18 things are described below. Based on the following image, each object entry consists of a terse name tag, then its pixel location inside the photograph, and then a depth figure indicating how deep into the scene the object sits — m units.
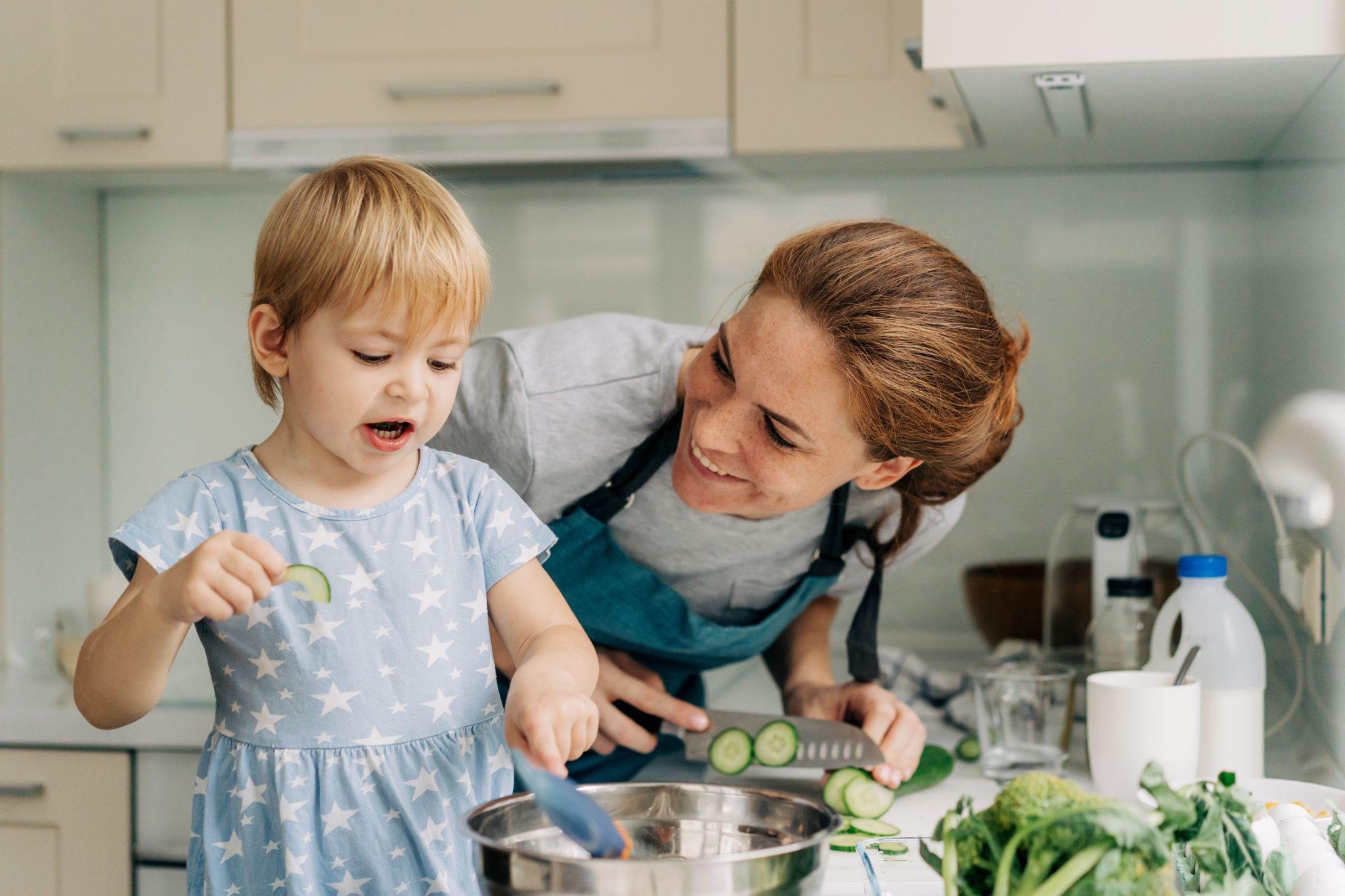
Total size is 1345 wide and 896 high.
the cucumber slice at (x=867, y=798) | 1.10
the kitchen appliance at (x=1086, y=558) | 1.54
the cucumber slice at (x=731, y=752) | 1.20
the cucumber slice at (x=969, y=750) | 1.35
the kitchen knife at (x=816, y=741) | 1.17
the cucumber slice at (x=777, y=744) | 1.18
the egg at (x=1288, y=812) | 0.85
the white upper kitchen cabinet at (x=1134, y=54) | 1.06
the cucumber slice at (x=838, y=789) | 1.12
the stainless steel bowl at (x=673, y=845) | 0.58
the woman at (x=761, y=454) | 1.02
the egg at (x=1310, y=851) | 0.77
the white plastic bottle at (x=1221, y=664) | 1.17
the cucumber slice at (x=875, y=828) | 1.04
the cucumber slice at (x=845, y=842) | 0.99
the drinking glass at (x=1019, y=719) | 1.26
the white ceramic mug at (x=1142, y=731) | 1.10
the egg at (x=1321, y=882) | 0.73
